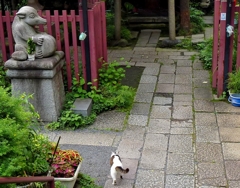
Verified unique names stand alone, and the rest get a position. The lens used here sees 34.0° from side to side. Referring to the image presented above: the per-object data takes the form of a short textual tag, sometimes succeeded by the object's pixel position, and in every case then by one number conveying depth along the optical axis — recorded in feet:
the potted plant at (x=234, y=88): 18.63
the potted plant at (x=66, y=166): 11.91
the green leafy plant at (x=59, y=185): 11.57
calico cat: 12.55
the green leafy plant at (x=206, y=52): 24.47
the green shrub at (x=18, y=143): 9.69
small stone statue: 17.03
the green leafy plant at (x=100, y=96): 17.29
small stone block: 17.51
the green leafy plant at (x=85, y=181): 12.71
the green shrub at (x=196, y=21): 33.34
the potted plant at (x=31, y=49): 16.90
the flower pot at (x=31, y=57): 17.01
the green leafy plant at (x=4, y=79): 18.64
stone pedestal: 16.87
